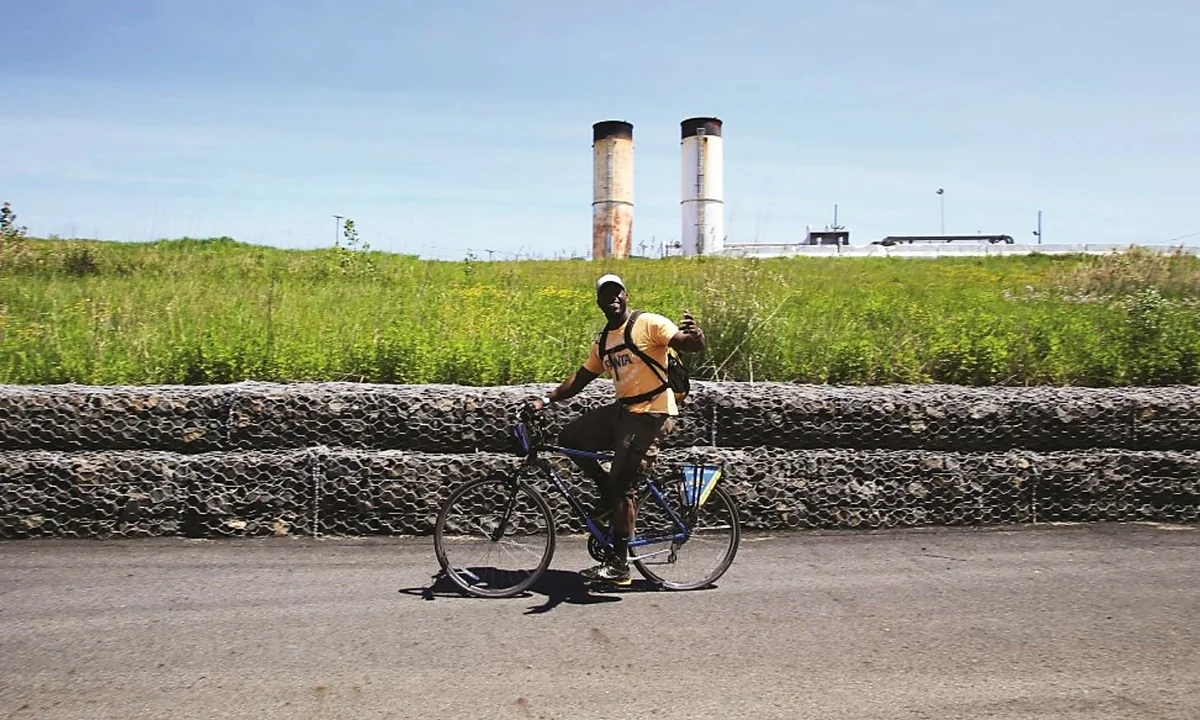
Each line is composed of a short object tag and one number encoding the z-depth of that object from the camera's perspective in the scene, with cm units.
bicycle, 636
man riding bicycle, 622
